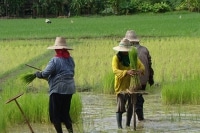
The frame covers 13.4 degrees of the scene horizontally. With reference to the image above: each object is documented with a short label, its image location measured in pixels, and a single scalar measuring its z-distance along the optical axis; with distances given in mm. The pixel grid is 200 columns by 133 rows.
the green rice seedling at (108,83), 16789
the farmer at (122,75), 11625
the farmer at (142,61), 12774
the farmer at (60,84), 10789
